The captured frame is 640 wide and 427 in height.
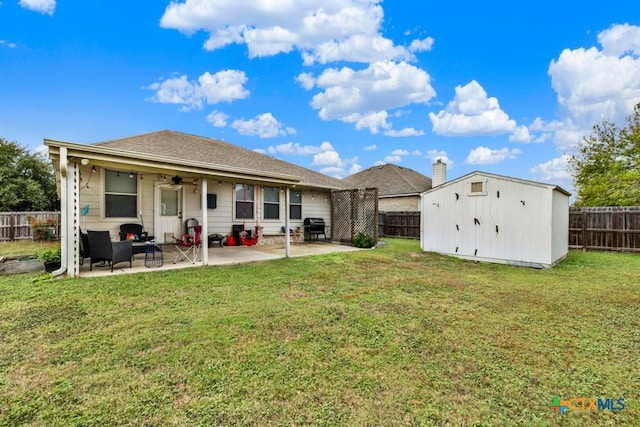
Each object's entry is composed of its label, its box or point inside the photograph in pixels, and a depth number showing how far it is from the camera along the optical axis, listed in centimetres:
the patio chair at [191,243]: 769
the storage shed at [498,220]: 729
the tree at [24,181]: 1764
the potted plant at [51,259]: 570
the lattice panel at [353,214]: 1095
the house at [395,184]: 1808
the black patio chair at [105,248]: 579
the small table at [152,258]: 641
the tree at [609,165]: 1401
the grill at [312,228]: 1241
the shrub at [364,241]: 1072
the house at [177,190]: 544
